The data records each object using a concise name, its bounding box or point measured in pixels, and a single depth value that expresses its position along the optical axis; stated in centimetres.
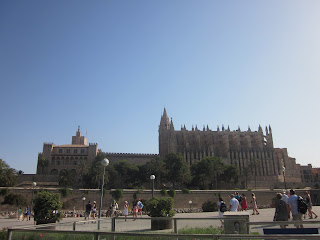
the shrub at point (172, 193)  4153
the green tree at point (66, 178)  5925
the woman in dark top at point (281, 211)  835
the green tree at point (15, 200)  3656
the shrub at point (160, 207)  1477
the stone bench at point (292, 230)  517
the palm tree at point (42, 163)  7156
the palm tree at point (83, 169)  6115
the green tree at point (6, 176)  4588
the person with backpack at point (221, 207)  1127
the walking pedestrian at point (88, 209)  1889
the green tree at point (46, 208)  1412
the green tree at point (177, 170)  5762
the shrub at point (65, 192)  3831
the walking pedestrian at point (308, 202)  1363
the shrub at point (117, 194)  4014
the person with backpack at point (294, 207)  931
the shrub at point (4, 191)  3712
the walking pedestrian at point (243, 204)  1520
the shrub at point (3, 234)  835
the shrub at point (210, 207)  3322
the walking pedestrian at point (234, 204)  1127
